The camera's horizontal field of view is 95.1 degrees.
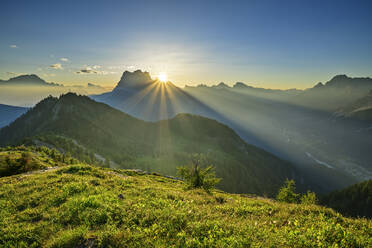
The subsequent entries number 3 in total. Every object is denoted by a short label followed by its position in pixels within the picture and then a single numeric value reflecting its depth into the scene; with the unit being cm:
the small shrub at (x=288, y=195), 4259
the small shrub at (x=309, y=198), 3796
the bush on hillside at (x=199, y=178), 2532
